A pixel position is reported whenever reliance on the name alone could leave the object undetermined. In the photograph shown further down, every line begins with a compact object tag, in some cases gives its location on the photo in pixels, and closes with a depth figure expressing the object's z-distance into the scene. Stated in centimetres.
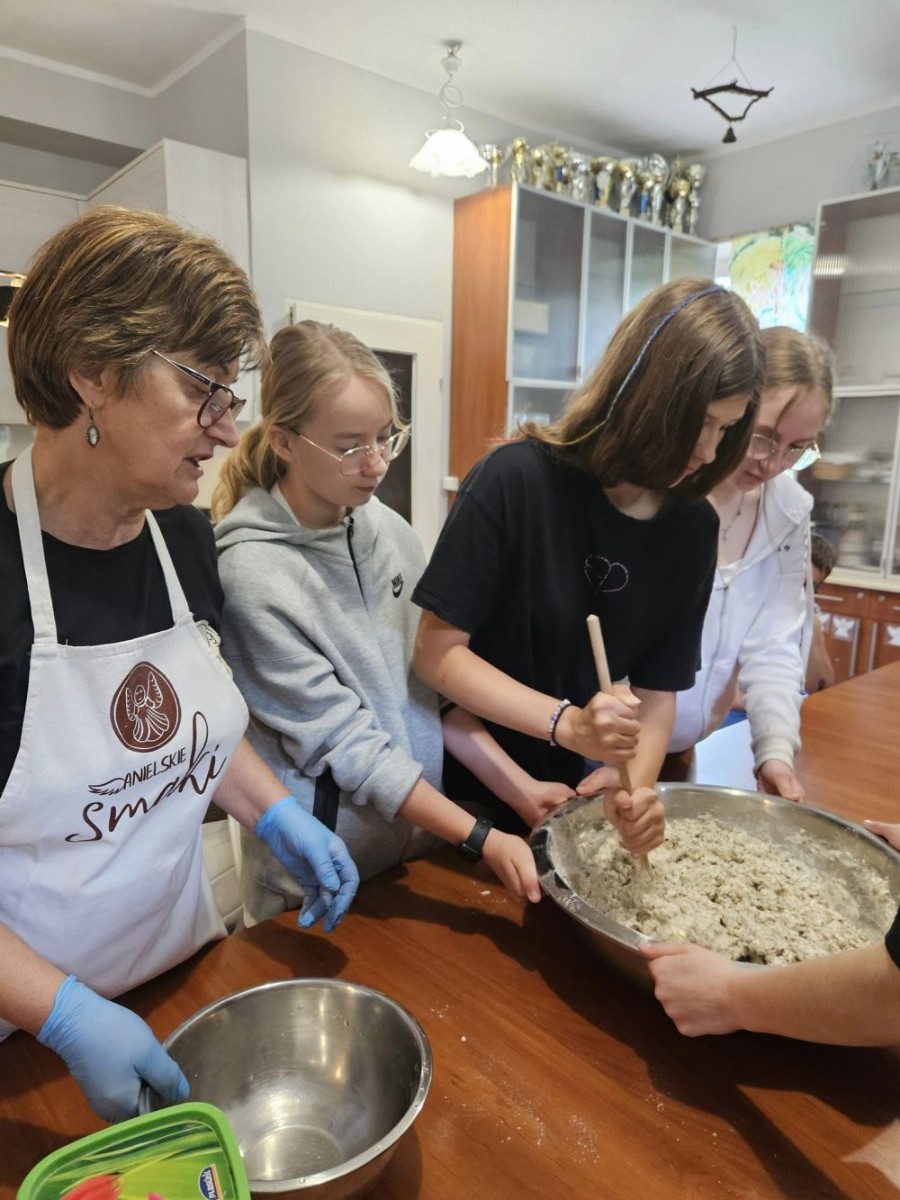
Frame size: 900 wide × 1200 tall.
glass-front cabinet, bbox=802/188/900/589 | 435
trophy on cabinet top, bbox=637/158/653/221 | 485
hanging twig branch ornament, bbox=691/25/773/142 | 359
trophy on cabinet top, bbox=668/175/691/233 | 504
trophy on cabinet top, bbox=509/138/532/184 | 438
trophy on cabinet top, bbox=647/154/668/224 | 490
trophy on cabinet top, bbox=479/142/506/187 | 432
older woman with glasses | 80
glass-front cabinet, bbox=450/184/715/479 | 430
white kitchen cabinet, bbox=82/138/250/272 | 341
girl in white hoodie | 158
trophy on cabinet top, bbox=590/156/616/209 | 464
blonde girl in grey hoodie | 116
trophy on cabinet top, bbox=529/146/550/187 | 448
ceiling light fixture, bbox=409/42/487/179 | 366
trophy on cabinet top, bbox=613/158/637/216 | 472
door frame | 420
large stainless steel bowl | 88
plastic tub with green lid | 56
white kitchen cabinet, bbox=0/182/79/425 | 385
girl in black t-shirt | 113
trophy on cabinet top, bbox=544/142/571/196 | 450
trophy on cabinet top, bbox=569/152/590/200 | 454
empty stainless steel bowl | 80
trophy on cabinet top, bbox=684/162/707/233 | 507
